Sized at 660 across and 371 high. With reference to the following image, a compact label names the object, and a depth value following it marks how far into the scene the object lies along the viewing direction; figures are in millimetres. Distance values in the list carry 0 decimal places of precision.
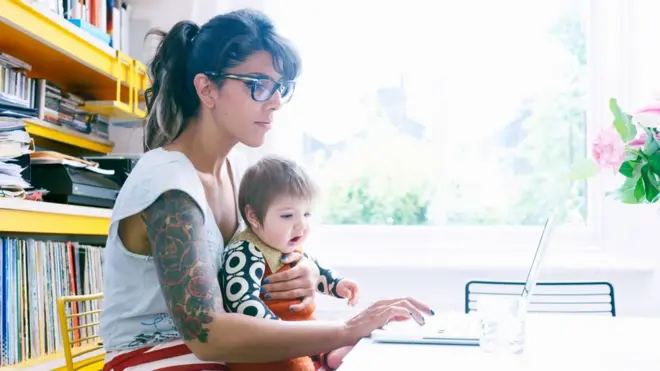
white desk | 1054
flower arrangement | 1204
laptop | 1260
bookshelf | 1902
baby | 1443
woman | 1303
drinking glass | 1175
